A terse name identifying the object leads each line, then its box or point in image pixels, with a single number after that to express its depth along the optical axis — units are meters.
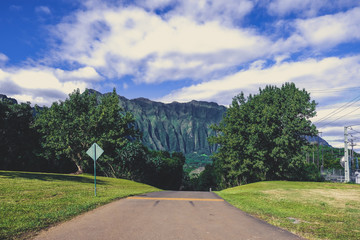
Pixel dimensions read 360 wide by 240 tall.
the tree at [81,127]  40.38
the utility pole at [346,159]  46.91
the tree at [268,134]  38.72
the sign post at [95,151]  15.59
